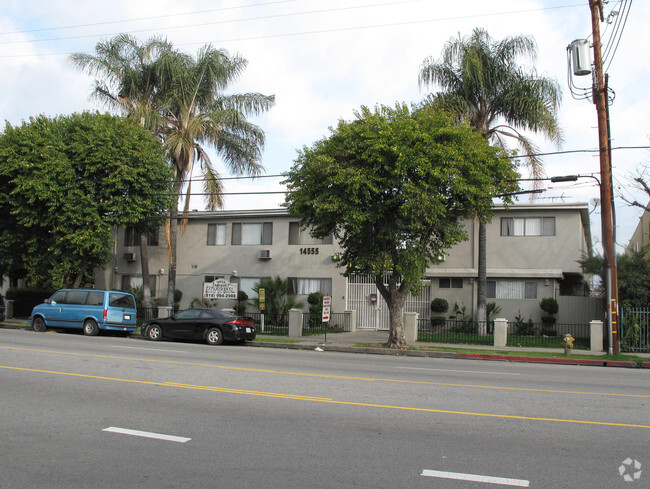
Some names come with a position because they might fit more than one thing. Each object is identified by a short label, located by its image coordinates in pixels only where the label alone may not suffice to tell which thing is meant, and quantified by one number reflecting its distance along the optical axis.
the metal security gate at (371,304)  26.52
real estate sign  24.78
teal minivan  22.48
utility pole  17.23
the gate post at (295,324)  23.33
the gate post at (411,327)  21.70
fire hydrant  17.61
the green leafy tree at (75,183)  23.81
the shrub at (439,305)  25.61
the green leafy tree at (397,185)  16.56
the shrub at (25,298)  34.03
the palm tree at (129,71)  27.94
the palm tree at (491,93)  22.17
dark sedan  20.08
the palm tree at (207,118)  26.89
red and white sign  20.89
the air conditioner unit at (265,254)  28.75
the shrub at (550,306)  23.81
